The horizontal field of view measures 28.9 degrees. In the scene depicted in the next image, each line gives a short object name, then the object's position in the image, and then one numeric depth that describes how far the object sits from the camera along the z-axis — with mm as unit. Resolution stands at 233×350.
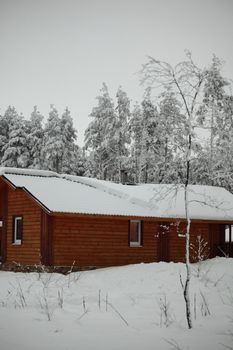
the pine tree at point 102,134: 41969
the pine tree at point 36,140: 45250
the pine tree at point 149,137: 39844
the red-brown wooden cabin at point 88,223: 19000
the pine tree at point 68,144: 45400
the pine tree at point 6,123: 48750
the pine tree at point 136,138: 41156
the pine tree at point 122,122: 41750
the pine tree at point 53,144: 43344
